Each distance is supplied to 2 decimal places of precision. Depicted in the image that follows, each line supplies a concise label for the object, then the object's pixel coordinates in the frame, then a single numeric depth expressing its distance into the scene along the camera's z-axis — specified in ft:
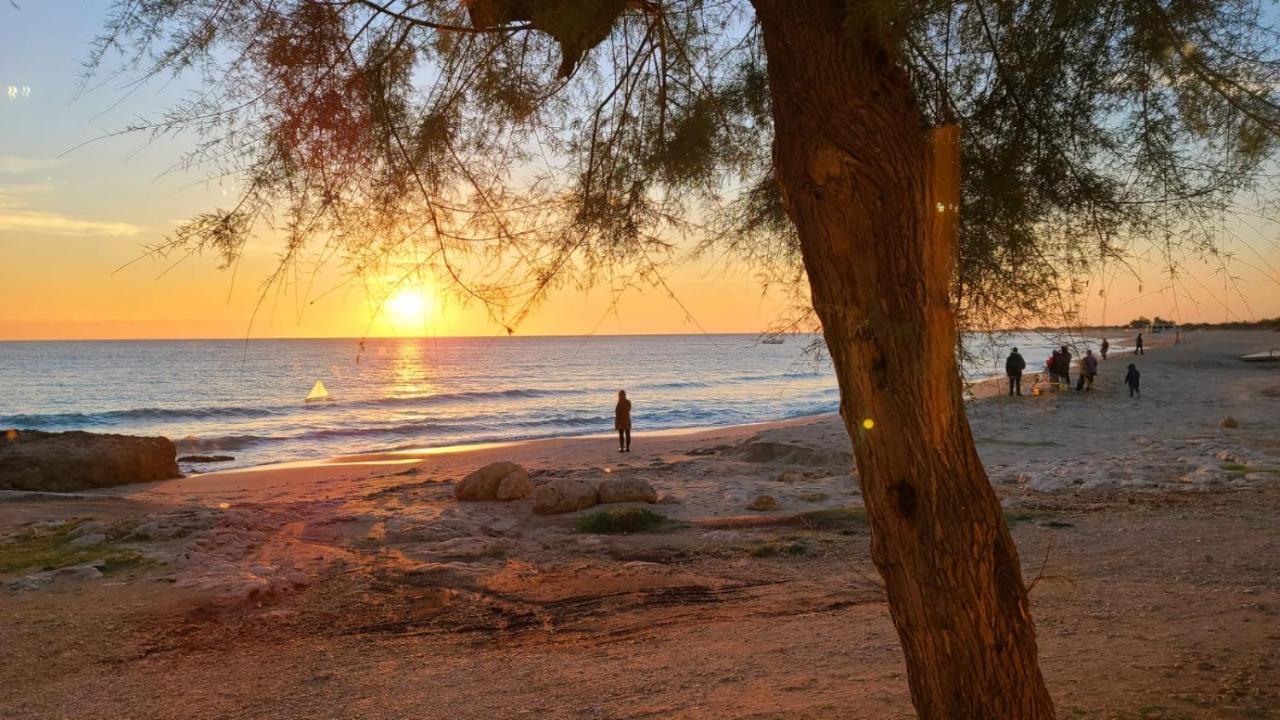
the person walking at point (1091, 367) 79.71
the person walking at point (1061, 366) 80.76
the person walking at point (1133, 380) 90.17
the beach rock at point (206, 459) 84.02
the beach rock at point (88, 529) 34.55
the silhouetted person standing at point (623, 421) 74.95
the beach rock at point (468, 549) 32.60
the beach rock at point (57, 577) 27.17
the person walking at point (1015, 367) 78.43
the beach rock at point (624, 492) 42.73
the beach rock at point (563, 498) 41.39
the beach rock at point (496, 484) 45.57
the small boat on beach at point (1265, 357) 135.44
